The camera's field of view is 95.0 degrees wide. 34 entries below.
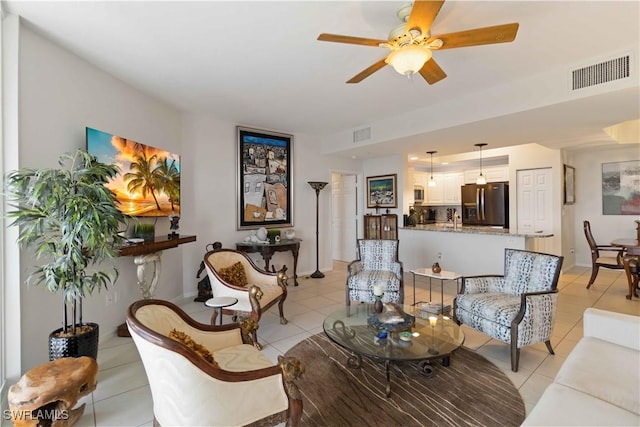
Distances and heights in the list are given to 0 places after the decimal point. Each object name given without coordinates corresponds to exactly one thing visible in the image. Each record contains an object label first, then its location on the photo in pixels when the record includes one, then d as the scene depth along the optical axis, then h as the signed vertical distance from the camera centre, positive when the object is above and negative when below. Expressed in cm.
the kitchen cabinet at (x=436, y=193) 829 +52
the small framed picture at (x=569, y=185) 593 +52
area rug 188 -133
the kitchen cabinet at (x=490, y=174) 714 +92
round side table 270 -83
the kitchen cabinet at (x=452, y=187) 791 +67
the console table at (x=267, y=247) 469 -57
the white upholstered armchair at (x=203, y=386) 132 -82
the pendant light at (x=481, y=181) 629 +65
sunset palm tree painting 288 +47
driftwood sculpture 157 -99
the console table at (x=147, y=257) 294 -48
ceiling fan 178 +114
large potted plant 196 -7
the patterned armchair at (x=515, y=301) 248 -86
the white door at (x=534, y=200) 589 +21
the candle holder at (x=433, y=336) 209 -100
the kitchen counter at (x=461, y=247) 475 -65
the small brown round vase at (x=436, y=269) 355 -71
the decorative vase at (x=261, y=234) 484 -35
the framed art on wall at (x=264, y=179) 500 +60
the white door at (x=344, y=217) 705 -13
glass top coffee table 208 -100
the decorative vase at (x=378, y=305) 272 -88
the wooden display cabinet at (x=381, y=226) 634 -33
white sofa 129 -90
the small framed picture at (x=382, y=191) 621 +44
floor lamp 559 +9
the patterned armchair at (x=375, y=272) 360 -81
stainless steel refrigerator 671 +16
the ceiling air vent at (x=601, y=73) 268 +130
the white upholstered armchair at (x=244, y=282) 301 -79
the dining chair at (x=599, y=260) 462 -82
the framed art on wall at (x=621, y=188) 584 +43
